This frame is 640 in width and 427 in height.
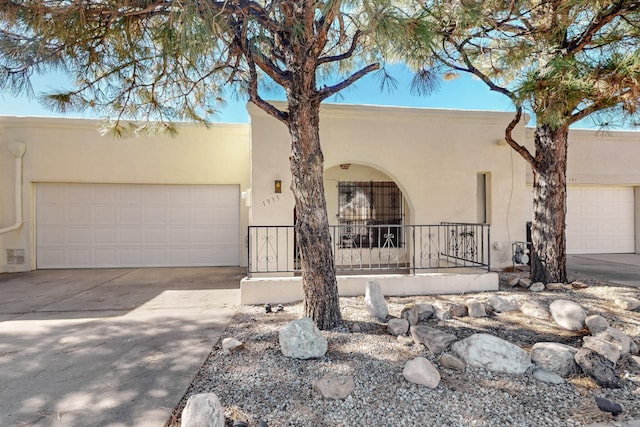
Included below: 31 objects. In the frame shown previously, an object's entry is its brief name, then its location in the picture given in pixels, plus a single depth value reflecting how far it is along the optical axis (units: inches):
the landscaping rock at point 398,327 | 141.9
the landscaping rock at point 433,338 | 125.3
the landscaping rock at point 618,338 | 123.1
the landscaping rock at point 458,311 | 165.2
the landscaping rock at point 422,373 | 102.5
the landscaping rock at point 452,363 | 113.0
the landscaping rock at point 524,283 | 221.0
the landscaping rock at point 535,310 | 165.2
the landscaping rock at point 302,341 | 120.6
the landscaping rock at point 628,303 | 171.0
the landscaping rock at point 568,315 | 148.0
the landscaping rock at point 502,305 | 174.9
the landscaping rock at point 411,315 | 153.3
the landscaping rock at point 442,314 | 159.2
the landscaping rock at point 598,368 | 102.7
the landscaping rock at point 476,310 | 165.3
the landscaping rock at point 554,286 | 211.0
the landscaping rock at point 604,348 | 114.0
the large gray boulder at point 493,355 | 111.9
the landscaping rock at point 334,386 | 97.3
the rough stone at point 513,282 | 226.5
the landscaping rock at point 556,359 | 110.3
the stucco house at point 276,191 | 265.9
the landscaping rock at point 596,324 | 138.3
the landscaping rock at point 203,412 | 80.7
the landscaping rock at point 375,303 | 162.4
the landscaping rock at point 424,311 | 158.7
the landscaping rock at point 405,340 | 133.0
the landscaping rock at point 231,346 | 129.4
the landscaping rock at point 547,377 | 105.3
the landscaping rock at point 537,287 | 210.1
